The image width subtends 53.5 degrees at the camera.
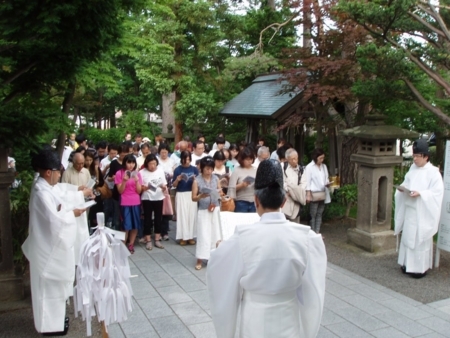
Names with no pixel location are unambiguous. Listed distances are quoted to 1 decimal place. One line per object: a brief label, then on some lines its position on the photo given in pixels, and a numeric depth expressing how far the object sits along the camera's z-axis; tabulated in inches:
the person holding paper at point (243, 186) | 285.3
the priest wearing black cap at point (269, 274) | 110.9
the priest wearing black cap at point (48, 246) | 177.6
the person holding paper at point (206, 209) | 276.4
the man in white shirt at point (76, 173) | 285.6
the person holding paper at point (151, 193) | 308.2
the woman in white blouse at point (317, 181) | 327.0
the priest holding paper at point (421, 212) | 260.5
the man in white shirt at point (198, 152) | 376.7
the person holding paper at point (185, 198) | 315.0
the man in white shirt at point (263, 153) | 322.7
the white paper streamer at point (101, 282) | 154.3
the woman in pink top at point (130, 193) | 296.8
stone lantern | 308.8
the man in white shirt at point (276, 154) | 388.6
